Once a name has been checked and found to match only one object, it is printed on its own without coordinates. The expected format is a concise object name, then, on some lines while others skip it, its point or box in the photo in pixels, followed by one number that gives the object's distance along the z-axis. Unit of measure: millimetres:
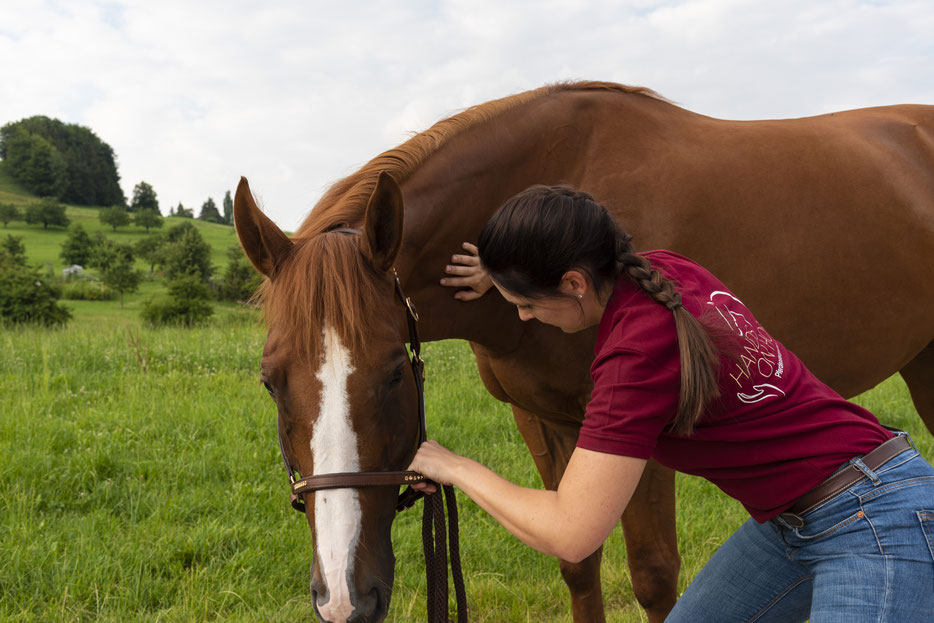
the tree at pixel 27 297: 22938
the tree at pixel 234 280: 32656
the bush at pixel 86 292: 40719
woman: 1430
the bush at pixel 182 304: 24859
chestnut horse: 1778
